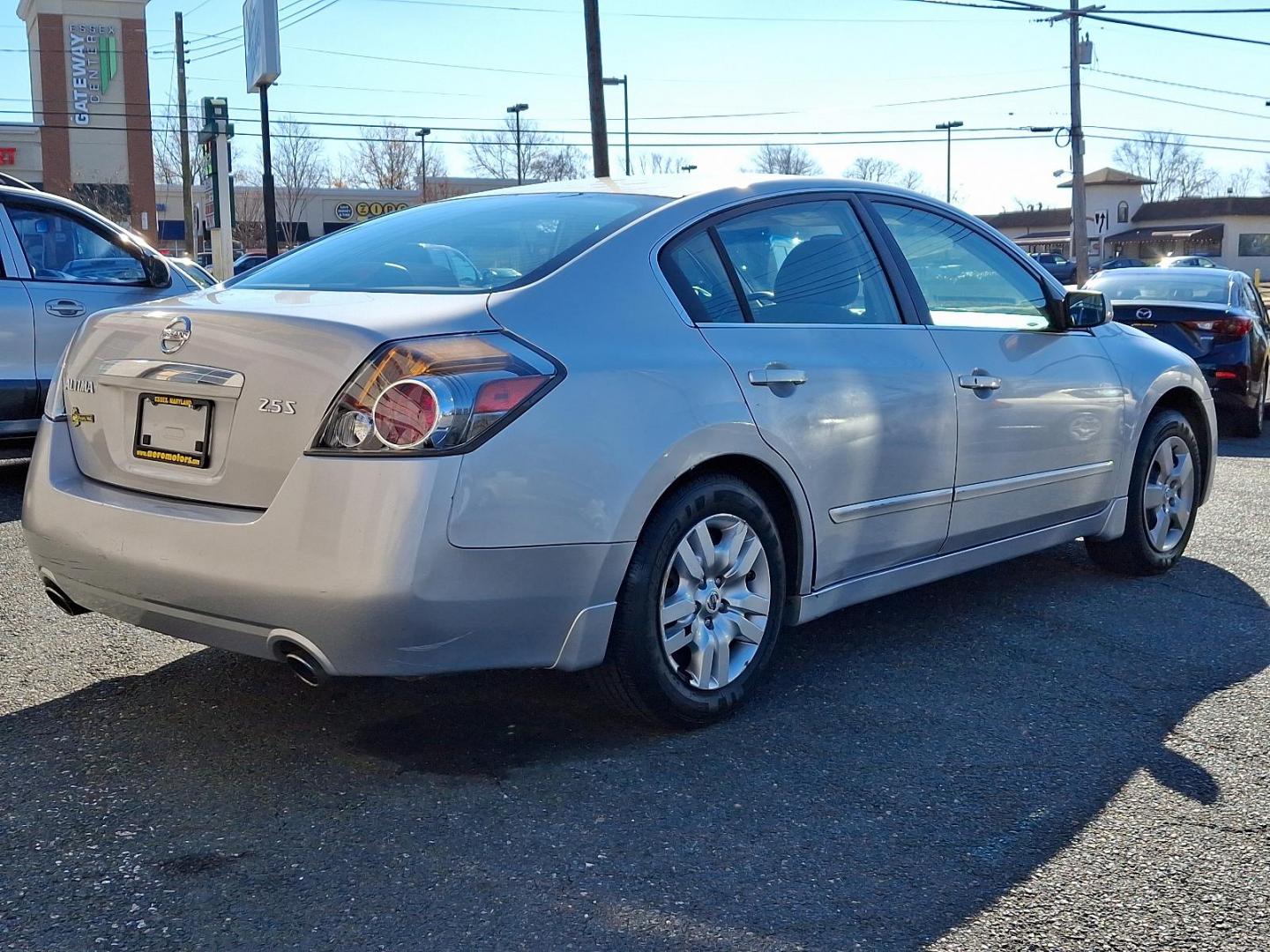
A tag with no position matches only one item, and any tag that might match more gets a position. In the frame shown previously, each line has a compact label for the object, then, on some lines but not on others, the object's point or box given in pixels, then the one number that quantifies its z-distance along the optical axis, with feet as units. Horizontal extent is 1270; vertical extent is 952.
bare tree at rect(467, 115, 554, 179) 252.42
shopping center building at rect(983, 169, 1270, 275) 289.33
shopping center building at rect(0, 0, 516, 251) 194.70
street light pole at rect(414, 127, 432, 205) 216.13
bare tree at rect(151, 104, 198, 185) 223.92
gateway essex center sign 196.44
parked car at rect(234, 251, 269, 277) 93.10
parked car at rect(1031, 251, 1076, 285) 167.32
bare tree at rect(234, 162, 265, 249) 216.33
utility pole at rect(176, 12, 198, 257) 131.95
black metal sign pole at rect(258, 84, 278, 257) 79.15
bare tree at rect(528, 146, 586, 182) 270.26
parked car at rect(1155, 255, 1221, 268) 153.03
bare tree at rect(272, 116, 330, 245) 225.35
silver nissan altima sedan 10.25
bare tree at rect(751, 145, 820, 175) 289.94
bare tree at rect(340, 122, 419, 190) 274.57
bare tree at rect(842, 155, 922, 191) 316.89
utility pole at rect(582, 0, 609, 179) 71.67
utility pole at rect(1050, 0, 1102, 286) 121.80
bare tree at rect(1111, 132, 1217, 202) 440.45
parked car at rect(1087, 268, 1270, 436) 35.91
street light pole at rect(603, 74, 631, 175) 151.94
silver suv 24.68
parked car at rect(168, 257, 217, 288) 40.98
